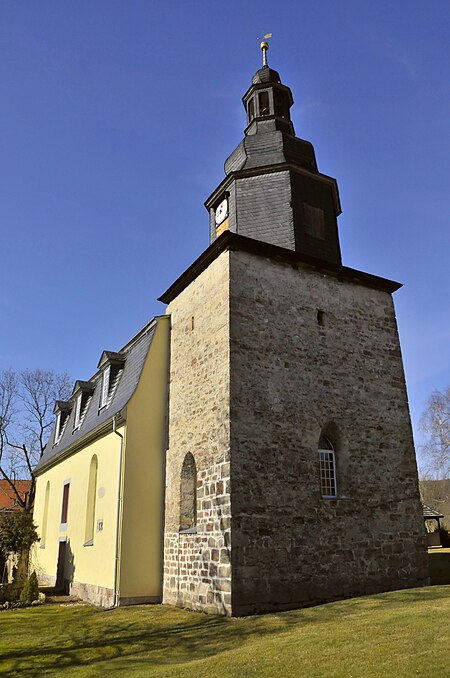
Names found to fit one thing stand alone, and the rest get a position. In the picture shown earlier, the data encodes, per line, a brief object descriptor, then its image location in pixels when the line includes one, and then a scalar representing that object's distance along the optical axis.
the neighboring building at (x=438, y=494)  44.71
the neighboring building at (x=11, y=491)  40.34
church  11.32
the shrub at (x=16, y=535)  19.56
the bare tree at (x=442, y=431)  31.97
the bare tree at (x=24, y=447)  32.06
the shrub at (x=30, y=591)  15.57
